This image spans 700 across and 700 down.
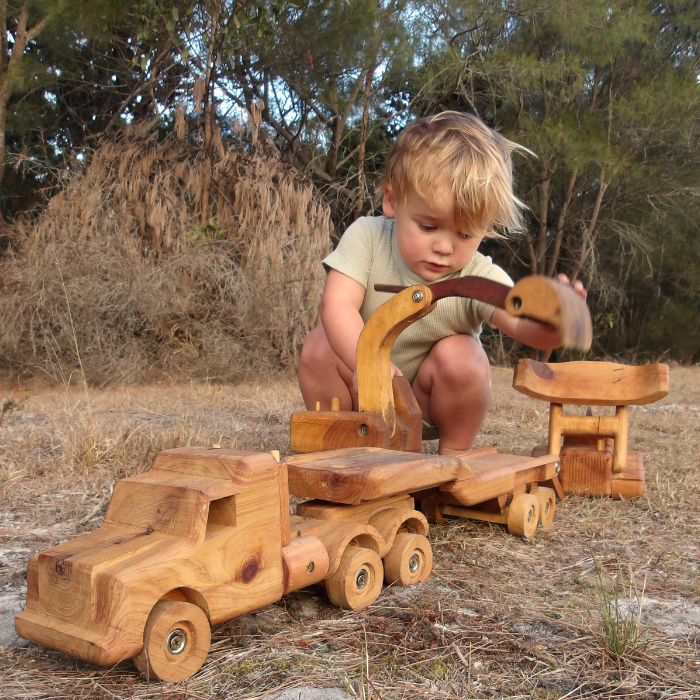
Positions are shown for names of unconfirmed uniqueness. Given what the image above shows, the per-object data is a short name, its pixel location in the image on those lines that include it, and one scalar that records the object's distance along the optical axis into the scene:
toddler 1.61
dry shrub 4.68
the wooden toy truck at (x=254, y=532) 0.90
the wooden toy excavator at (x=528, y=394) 1.31
